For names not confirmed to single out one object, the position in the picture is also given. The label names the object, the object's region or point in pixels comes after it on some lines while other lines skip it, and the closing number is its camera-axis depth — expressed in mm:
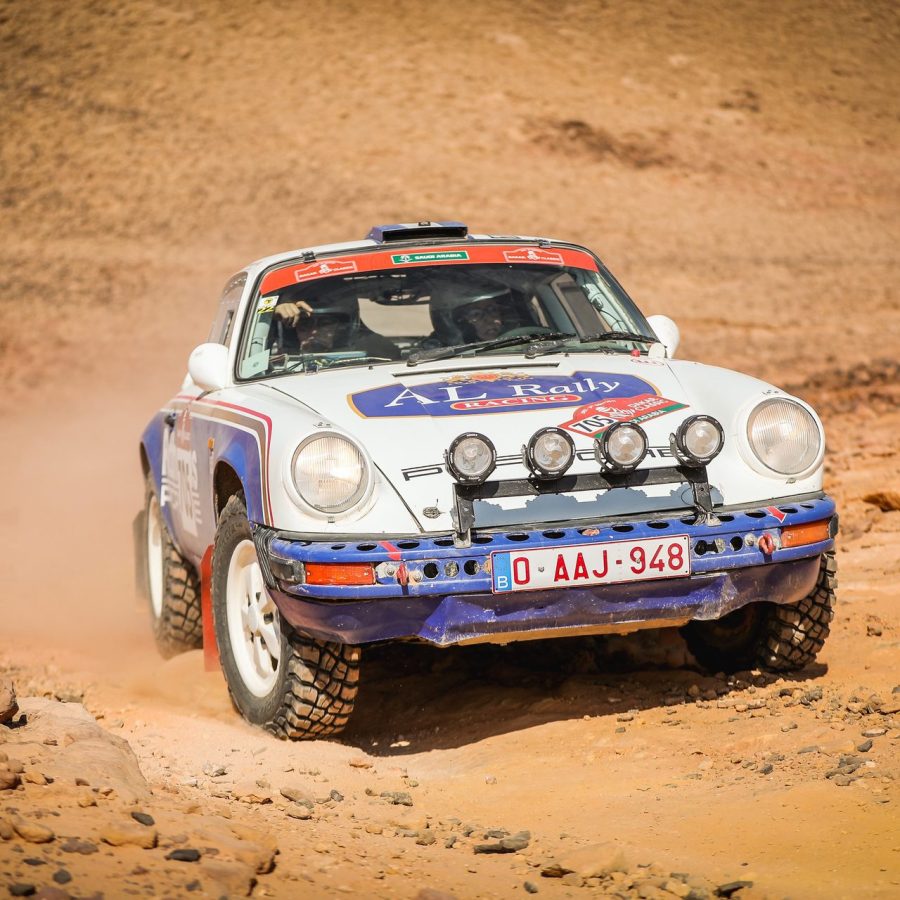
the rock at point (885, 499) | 18562
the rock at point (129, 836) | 7297
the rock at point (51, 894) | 6512
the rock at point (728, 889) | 7246
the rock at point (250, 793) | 9008
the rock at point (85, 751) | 8398
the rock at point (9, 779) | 7859
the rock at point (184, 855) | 7203
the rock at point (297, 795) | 9070
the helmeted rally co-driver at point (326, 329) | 12500
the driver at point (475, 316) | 12766
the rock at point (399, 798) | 9234
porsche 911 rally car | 9937
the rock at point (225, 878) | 6937
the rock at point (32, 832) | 7148
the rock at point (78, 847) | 7117
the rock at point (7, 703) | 9297
